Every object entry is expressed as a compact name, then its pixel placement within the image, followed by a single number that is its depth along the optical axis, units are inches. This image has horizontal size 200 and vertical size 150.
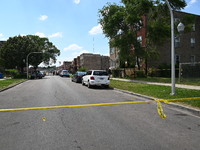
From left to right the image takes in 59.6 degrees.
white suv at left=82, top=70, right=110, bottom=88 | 596.2
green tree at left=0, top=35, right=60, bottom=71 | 1441.9
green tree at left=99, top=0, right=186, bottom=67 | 900.0
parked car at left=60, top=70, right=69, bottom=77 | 1829.6
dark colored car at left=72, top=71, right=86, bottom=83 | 853.8
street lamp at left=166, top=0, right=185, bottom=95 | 374.6
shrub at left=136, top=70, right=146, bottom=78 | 1051.3
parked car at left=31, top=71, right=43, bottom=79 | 1504.7
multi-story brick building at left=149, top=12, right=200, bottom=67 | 1191.6
